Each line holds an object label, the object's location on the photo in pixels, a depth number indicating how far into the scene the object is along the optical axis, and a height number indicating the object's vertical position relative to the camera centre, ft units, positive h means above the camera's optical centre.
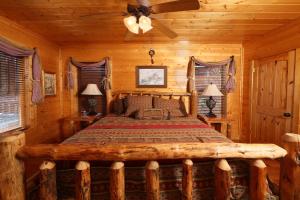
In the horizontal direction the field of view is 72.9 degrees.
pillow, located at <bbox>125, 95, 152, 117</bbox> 11.22 -0.56
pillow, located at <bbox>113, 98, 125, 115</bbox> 12.07 -0.83
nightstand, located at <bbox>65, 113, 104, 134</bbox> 12.28 -1.63
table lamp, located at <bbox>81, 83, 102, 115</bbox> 12.67 -0.05
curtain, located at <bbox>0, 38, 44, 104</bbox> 9.39 +1.08
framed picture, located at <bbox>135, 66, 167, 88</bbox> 13.43 +1.14
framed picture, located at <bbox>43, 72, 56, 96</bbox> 11.70 +0.57
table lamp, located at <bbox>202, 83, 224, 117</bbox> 12.48 -0.05
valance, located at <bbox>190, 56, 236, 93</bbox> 13.10 +1.69
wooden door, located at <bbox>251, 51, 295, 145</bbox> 9.50 -0.22
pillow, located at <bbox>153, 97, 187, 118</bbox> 10.99 -0.73
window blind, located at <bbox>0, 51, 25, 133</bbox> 8.56 +0.06
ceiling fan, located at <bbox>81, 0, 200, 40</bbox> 5.82 +2.53
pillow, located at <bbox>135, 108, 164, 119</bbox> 10.35 -1.07
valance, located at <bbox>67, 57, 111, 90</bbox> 13.16 +1.71
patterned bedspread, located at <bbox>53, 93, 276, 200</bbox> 4.36 -1.88
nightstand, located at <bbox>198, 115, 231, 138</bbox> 12.23 -1.88
